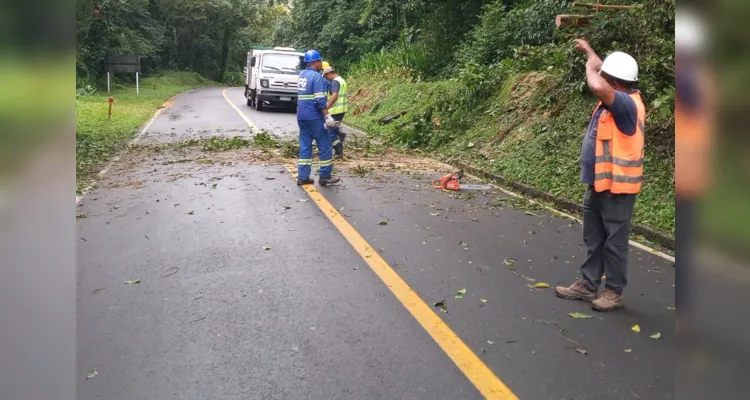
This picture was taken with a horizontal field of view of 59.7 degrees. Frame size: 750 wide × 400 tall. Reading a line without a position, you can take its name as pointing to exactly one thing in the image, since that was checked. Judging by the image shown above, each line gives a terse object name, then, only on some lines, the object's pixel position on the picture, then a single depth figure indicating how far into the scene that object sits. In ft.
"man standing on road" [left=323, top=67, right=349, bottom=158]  42.93
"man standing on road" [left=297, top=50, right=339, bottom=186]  32.86
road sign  121.60
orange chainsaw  34.45
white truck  85.66
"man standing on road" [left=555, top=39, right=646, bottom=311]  15.74
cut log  43.16
